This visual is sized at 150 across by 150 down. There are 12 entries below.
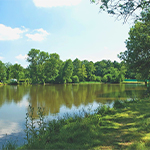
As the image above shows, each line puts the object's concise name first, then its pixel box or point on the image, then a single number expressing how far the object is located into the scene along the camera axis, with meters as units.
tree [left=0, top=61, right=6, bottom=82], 55.19
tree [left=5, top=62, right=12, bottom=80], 58.85
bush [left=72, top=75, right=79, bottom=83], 65.75
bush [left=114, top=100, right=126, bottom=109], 9.49
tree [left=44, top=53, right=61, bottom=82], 58.12
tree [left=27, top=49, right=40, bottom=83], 57.28
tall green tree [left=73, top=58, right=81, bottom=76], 72.32
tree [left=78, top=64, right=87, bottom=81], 70.16
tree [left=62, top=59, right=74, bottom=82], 61.28
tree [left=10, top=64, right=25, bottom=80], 61.47
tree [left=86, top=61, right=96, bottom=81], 75.75
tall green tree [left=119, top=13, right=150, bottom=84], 13.88
